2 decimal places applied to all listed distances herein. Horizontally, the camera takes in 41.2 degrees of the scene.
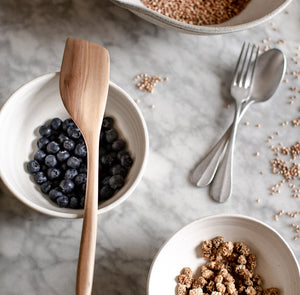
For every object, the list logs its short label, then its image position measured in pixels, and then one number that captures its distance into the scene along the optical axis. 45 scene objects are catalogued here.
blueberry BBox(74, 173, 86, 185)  0.96
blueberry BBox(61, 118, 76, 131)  1.00
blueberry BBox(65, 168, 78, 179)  0.96
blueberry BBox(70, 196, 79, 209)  0.94
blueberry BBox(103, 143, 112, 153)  1.01
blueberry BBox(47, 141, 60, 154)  0.97
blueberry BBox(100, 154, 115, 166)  0.99
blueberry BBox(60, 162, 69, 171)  0.98
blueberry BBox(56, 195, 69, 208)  0.94
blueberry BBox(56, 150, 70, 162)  0.97
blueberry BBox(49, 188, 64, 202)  0.94
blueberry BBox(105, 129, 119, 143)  1.01
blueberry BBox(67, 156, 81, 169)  0.96
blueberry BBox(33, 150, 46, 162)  0.98
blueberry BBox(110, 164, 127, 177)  0.97
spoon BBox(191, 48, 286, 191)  1.12
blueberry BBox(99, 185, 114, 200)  0.96
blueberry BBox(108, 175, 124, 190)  0.95
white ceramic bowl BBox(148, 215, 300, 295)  0.91
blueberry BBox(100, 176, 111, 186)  0.97
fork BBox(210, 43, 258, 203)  1.06
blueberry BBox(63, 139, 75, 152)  0.98
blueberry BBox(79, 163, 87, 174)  0.98
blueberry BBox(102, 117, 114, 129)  1.03
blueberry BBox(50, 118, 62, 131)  1.00
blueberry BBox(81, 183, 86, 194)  0.96
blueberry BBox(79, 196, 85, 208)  0.95
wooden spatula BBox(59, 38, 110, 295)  0.90
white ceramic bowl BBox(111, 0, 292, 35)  0.93
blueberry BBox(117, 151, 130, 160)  0.99
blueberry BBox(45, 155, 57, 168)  0.97
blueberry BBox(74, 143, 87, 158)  0.97
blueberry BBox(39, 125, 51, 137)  1.00
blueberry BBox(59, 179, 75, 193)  0.94
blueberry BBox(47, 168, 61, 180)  0.96
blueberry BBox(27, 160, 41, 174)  0.96
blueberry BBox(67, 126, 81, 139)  0.98
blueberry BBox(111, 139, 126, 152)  1.00
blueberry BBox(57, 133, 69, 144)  0.98
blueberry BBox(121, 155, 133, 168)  0.98
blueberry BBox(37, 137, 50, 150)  0.99
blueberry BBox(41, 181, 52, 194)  0.96
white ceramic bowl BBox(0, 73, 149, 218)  0.91
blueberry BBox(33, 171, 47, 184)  0.96
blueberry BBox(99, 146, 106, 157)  1.00
